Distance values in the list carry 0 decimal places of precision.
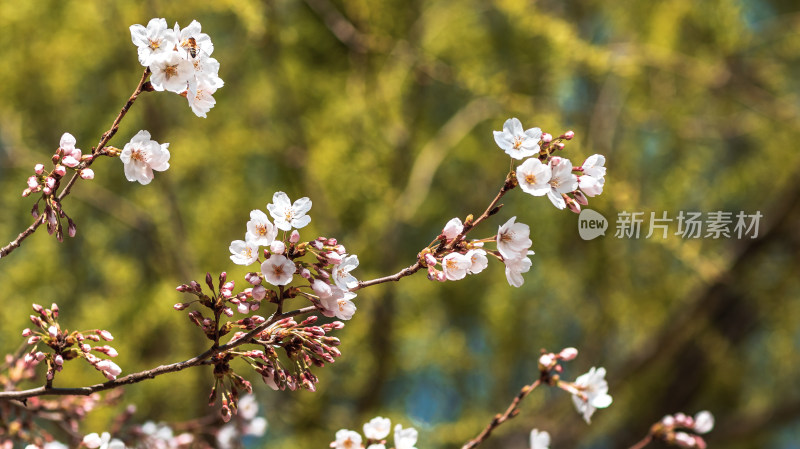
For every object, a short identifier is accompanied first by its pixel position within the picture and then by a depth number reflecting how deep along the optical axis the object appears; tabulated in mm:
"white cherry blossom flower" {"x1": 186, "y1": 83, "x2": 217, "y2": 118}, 1612
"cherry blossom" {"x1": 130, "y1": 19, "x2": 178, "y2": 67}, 1585
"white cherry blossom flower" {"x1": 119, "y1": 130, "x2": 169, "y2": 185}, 1604
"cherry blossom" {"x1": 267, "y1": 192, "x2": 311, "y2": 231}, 1586
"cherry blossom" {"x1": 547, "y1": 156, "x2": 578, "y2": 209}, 1597
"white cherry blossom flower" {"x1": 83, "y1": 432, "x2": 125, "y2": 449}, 1699
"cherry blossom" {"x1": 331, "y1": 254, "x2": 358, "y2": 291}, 1586
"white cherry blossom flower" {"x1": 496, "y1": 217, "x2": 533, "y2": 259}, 1602
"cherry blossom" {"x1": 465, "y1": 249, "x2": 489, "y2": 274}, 1587
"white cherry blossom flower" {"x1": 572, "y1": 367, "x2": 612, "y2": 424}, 1741
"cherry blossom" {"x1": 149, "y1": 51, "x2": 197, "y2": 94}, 1582
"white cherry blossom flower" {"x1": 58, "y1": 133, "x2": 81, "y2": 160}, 1597
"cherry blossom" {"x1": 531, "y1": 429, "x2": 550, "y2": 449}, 1785
